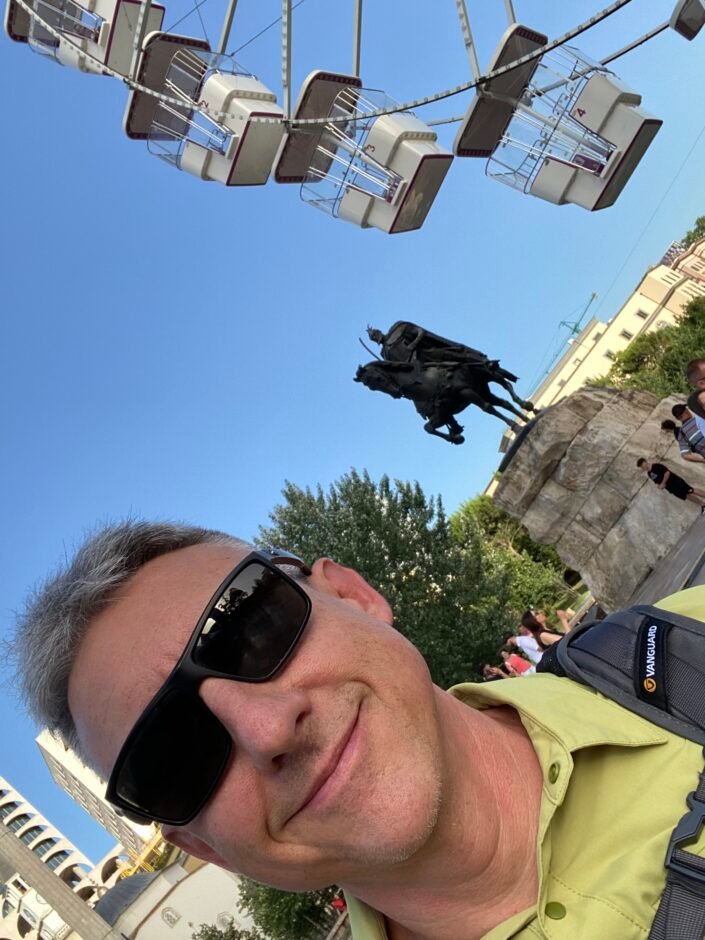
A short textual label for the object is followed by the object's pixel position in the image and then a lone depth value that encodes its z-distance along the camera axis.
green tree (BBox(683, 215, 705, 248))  40.25
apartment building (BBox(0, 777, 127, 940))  46.12
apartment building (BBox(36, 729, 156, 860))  59.25
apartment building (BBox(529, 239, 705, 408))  40.88
